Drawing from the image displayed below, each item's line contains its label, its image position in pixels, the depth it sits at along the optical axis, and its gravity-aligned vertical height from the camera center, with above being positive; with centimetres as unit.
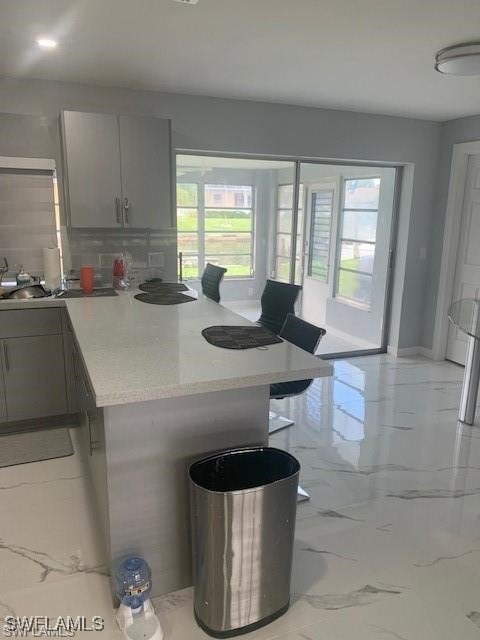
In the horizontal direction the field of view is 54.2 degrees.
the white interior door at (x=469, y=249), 466 -29
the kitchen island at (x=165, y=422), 168 -79
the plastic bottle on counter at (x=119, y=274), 374 -47
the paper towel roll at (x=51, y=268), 356 -41
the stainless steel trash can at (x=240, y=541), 162 -113
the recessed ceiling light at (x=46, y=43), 264 +95
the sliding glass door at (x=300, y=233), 438 -17
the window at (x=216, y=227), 426 -11
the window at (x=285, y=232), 471 -15
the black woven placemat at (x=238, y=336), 208 -55
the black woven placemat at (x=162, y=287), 358 -56
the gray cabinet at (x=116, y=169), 335 +32
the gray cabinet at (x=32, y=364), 313 -102
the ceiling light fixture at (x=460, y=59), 264 +91
